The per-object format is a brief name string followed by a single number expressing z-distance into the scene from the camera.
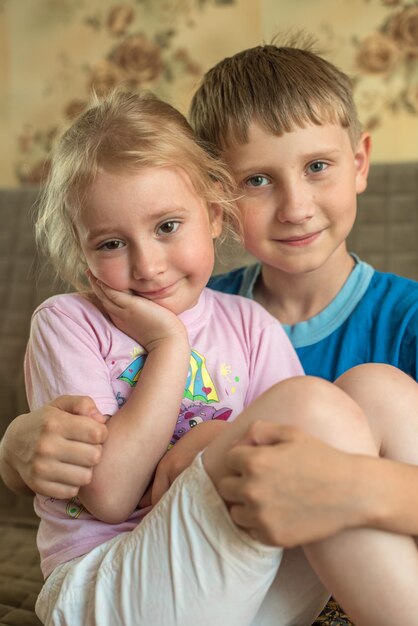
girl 0.84
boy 1.25
